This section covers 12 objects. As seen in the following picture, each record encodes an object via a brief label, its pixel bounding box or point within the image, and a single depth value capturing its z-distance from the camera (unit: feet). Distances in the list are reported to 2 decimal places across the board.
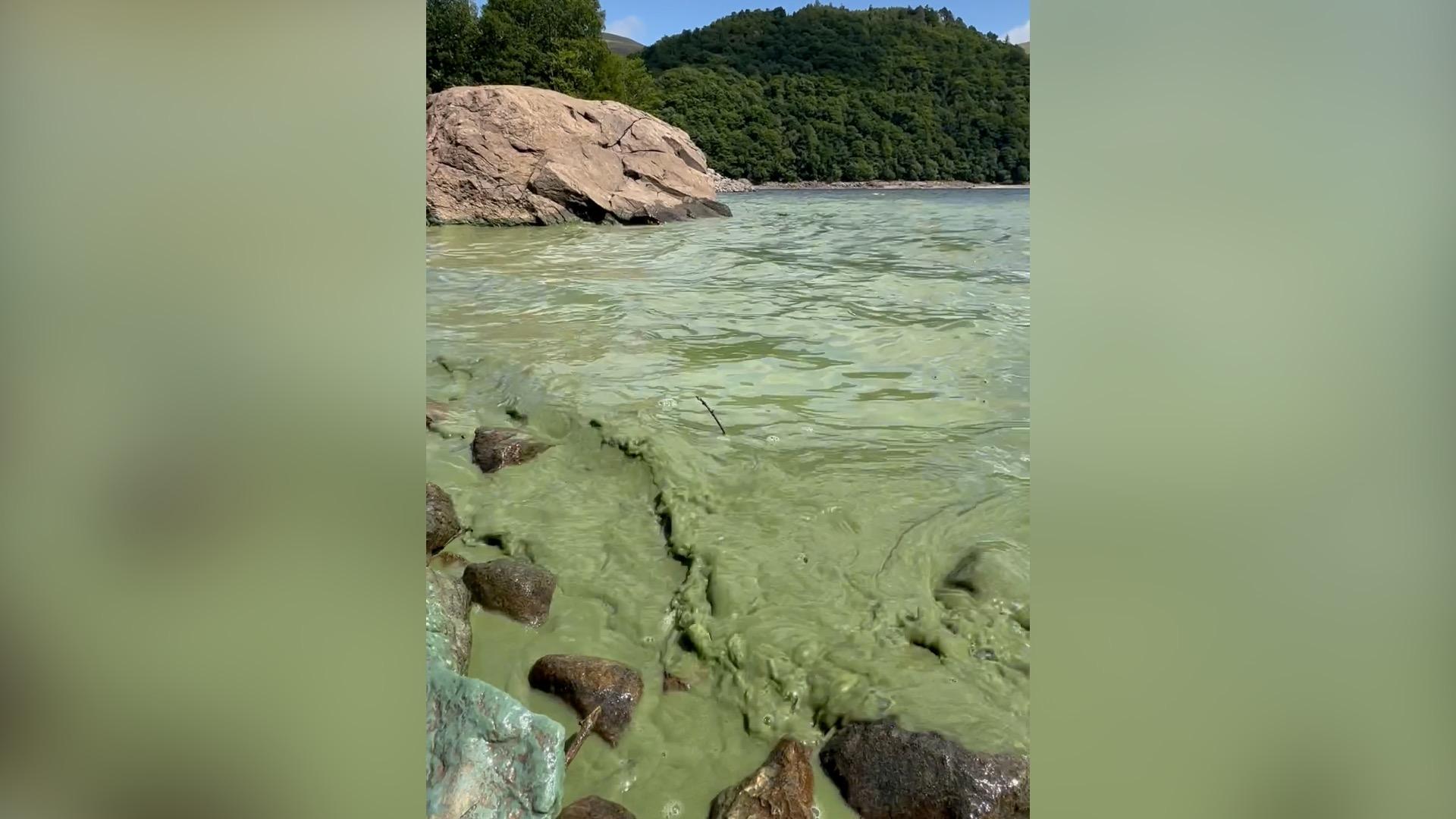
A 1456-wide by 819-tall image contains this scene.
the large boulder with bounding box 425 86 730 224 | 36.70
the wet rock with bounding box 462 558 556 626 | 7.80
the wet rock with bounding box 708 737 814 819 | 5.57
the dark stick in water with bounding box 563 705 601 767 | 6.12
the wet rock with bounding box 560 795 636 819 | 5.40
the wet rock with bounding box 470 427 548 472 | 10.93
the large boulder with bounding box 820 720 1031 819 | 5.69
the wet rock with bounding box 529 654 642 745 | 6.48
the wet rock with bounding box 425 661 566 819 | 4.84
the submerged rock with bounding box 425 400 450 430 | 12.03
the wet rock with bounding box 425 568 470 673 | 6.67
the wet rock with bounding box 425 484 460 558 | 8.52
